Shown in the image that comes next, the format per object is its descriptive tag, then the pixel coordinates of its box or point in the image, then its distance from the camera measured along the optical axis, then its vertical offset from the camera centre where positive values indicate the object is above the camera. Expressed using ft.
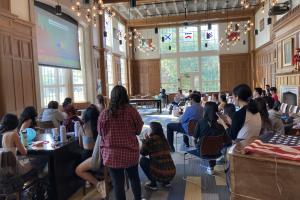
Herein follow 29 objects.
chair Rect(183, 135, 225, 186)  12.83 -2.85
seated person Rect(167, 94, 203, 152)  17.54 -1.68
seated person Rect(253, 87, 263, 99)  22.51 -0.60
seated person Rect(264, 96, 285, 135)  12.63 -1.52
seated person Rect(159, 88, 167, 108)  50.88 -1.88
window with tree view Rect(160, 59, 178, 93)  60.44 +2.70
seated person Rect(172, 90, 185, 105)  41.60 -1.73
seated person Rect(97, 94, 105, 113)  13.08 -0.58
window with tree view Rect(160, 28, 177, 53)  59.88 +9.95
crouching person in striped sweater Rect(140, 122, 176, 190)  12.13 -3.07
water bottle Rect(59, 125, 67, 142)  12.02 -1.89
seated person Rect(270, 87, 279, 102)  26.17 -0.75
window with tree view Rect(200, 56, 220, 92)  58.80 +2.79
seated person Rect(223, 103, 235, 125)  17.72 -1.53
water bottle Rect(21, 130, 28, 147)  11.28 -1.90
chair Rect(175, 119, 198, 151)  17.20 -2.44
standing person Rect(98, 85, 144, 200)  8.56 -1.37
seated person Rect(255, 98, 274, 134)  11.30 -1.35
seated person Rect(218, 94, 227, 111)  20.93 -1.29
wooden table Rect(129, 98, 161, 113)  45.61 -2.20
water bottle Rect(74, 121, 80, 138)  12.82 -1.81
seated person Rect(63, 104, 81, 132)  14.96 -1.58
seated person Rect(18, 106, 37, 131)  13.25 -1.28
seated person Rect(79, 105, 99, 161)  11.55 -1.70
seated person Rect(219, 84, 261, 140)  10.02 -1.20
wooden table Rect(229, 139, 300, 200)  4.16 -1.45
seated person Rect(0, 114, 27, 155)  10.09 -1.55
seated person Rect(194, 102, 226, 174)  13.82 -1.95
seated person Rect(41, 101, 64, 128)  17.02 -1.51
